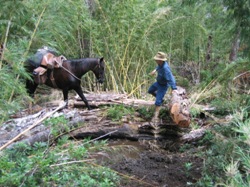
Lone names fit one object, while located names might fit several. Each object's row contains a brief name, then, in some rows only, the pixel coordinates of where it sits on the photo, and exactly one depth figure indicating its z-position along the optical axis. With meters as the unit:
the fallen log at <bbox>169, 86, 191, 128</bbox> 6.62
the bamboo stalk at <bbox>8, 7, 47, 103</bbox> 5.20
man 6.88
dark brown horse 7.97
